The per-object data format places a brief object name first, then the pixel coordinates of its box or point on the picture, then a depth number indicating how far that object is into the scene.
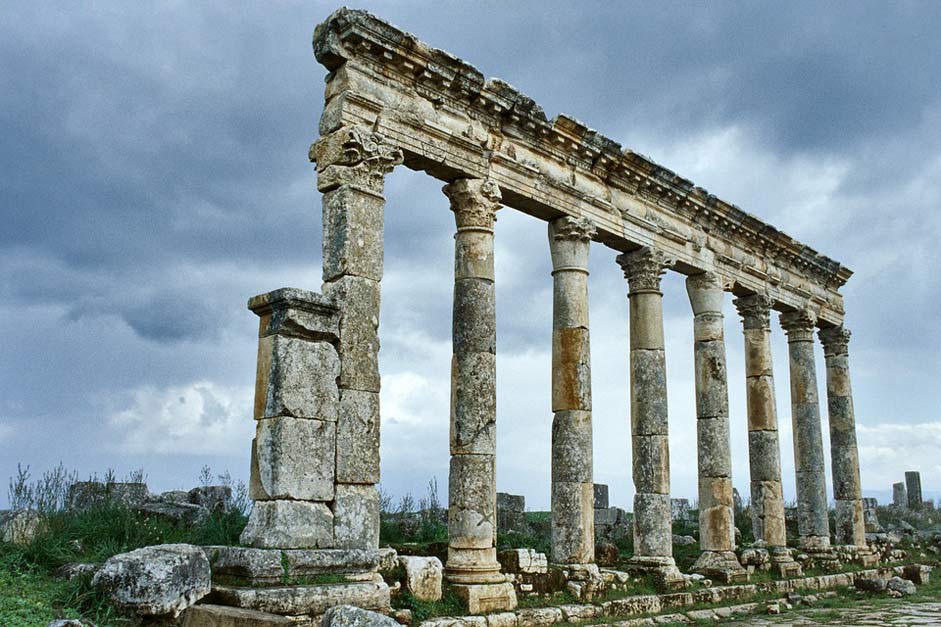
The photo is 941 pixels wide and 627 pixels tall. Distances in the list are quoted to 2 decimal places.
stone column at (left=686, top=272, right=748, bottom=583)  16.61
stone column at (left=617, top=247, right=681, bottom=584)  15.17
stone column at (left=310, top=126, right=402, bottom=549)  10.16
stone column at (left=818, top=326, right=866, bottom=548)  21.91
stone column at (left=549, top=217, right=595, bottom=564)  13.52
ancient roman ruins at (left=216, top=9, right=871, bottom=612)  9.64
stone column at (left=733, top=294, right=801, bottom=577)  18.75
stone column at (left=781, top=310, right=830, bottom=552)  20.50
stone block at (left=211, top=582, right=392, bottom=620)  8.17
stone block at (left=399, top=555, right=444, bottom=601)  10.71
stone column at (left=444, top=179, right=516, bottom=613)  11.71
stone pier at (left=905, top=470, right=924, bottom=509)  37.56
